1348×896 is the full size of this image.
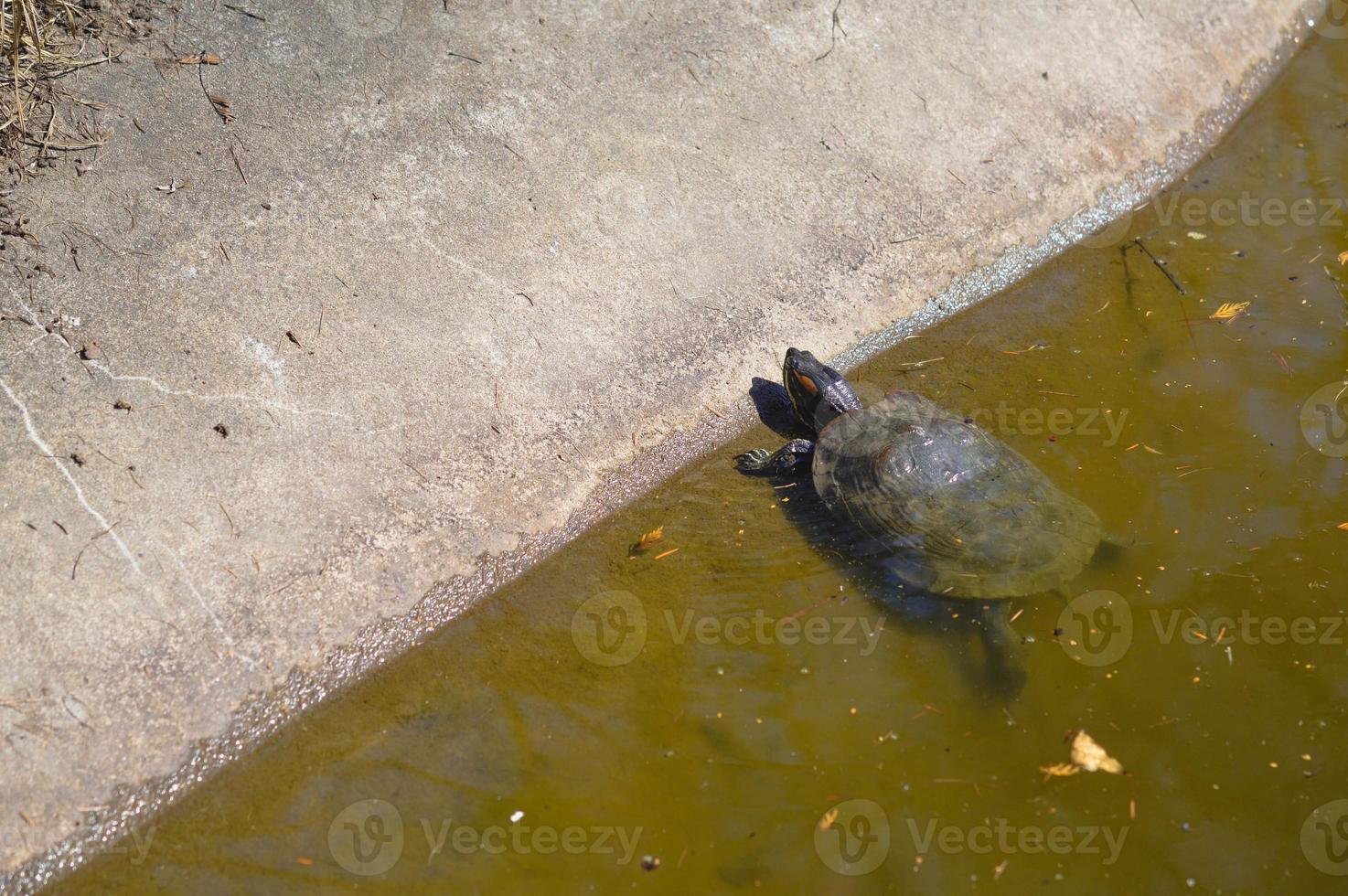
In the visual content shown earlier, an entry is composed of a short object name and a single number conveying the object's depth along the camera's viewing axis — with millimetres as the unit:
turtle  3879
